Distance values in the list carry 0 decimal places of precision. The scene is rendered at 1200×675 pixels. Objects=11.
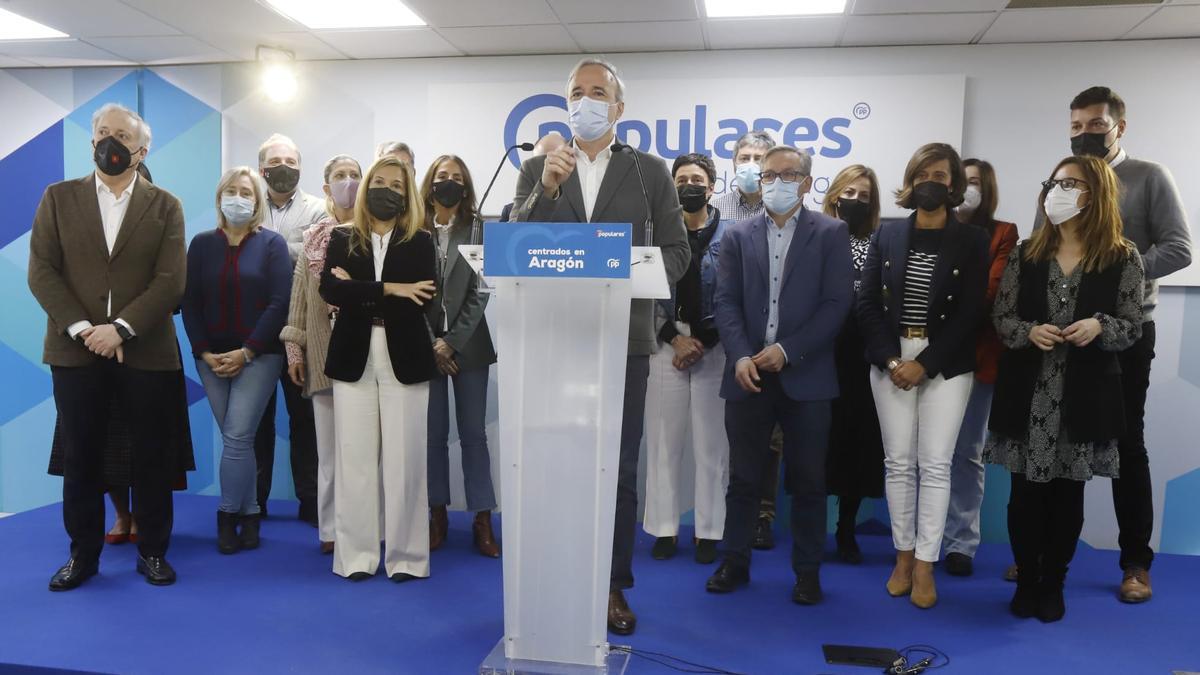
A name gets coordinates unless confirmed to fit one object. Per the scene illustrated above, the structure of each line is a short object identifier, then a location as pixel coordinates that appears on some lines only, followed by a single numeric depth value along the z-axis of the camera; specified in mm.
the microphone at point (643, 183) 2441
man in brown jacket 3062
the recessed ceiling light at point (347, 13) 4176
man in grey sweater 3232
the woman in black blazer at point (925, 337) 3080
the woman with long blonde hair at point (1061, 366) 2873
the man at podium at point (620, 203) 2580
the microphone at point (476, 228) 2723
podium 2195
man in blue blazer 3045
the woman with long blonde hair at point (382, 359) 3227
